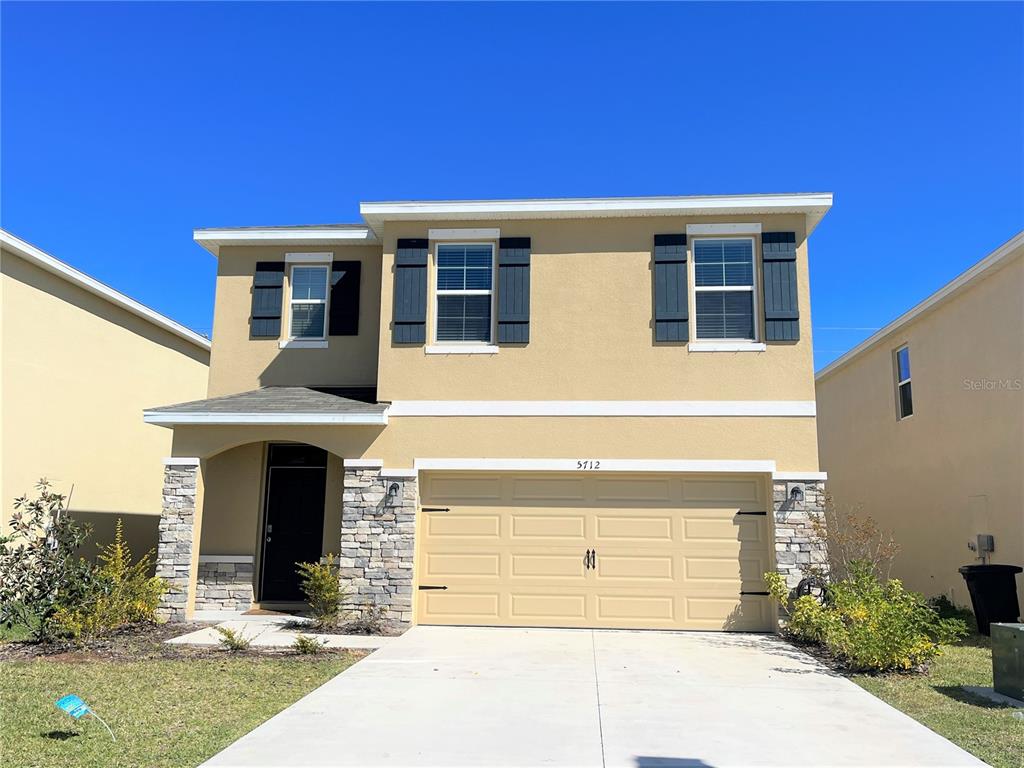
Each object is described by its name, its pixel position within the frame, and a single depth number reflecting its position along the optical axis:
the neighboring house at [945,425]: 11.62
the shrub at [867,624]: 8.02
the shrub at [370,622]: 10.01
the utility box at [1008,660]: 6.88
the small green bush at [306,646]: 8.56
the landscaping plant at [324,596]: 10.15
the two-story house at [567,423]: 10.50
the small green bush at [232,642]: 8.71
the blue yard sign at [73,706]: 5.21
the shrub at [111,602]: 8.91
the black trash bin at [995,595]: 10.91
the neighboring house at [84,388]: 12.15
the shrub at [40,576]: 9.16
